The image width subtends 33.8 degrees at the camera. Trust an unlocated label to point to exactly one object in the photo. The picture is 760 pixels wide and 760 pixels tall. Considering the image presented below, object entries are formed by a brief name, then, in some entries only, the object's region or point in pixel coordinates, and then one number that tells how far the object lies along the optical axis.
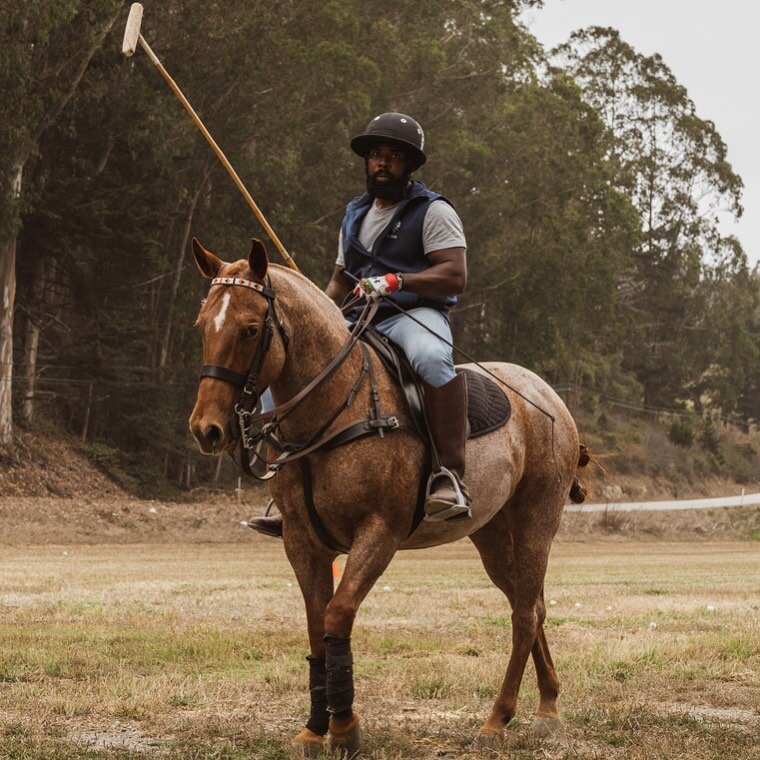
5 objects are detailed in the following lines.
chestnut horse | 6.25
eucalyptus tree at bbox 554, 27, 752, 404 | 72.69
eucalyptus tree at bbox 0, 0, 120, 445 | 28.91
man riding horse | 7.14
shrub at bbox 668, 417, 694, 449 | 72.62
